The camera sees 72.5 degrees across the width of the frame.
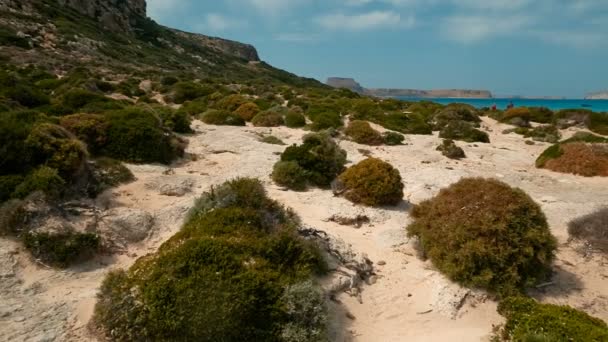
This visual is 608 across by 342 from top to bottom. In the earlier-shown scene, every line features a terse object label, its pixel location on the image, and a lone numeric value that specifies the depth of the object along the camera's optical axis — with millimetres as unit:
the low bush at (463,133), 22944
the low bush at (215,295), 5160
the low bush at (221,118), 22688
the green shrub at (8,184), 8211
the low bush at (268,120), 23484
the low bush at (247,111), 25078
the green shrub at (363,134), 20250
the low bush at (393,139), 20297
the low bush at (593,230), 8836
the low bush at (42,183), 8180
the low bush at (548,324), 5422
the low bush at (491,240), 7188
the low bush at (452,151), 17781
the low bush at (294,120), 23047
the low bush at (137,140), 12883
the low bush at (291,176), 12227
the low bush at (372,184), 11062
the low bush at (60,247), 7137
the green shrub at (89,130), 12586
